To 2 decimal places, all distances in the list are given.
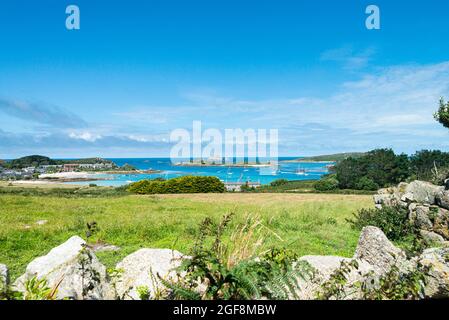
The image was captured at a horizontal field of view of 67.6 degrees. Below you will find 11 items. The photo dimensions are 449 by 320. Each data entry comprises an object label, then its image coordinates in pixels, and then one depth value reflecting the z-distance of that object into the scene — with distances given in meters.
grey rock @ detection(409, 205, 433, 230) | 10.56
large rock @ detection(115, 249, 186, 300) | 3.71
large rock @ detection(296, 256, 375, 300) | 3.31
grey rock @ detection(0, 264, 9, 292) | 3.09
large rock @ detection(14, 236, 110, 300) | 2.65
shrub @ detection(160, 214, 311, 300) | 2.67
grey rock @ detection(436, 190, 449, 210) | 10.30
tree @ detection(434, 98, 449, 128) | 16.46
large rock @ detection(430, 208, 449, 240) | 10.06
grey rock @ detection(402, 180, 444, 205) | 11.23
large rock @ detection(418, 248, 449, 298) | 3.26
